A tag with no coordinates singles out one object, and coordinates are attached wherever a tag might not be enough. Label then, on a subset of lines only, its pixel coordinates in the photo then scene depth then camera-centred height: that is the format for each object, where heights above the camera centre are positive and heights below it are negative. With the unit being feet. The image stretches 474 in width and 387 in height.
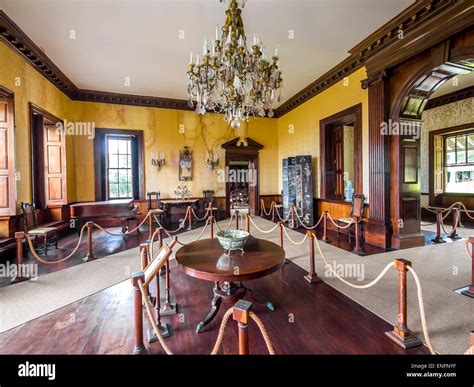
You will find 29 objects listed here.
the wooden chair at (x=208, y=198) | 28.63 -1.20
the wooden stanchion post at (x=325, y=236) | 17.80 -3.89
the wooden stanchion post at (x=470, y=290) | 9.68 -4.56
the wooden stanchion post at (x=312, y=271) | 11.03 -4.14
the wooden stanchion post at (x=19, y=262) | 11.65 -3.73
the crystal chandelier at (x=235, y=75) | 10.50 +5.63
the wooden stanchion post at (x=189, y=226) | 22.74 -3.83
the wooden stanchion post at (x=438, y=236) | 17.53 -3.93
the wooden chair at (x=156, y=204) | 25.88 -1.74
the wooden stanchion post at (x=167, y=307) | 8.59 -4.59
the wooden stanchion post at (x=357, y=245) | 15.31 -4.00
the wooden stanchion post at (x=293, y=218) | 23.42 -3.16
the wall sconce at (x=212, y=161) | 29.48 +3.53
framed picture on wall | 28.30 +3.07
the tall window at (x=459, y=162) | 25.81 +2.68
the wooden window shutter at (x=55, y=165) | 21.02 +2.34
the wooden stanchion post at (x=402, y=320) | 6.82 -4.07
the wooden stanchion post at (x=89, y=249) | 14.42 -3.78
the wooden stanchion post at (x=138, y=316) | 5.92 -3.39
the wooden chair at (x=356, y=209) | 17.96 -1.78
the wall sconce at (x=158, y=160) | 27.20 +3.47
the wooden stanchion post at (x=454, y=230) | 17.87 -3.51
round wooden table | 7.06 -2.54
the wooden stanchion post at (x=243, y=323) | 4.04 -2.39
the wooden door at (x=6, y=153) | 14.37 +2.39
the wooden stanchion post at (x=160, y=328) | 7.25 -4.64
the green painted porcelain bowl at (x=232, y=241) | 8.38 -1.96
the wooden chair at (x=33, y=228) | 15.08 -2.61
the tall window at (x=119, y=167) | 26.50 +2.63
